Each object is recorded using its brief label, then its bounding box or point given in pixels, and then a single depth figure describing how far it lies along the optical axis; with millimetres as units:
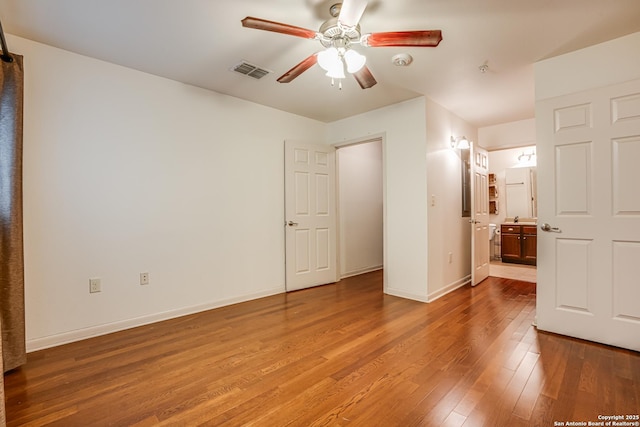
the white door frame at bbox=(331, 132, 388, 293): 4018
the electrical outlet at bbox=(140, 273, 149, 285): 2961
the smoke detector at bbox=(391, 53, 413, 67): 2631
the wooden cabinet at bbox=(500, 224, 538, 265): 5918
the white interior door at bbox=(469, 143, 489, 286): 4238
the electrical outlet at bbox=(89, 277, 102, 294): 2674
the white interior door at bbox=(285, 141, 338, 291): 4176
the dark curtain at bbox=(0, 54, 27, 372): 2094
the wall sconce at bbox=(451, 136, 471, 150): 4215
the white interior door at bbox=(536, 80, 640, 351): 2342
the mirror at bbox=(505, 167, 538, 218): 6383
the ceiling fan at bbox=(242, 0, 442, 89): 1783
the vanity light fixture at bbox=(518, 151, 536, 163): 6405
